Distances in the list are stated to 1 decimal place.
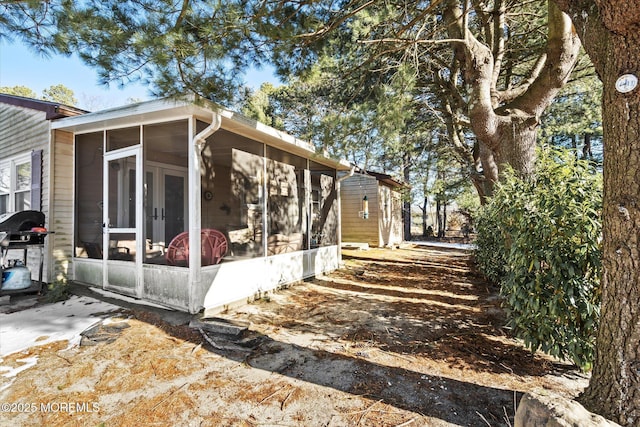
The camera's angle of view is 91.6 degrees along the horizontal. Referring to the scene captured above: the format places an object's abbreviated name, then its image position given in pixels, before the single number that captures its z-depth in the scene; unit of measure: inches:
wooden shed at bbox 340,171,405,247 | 527.5
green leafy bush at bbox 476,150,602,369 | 95.9
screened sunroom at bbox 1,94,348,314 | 161.5
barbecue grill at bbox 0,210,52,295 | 177.0
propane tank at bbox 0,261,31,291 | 179.0
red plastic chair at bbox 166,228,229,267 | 162.7
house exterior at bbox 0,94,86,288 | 205.0
